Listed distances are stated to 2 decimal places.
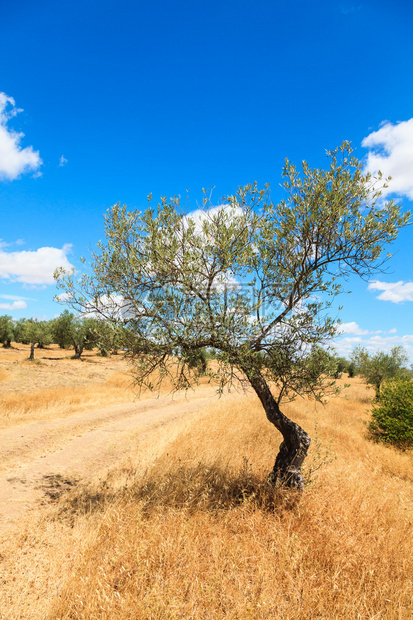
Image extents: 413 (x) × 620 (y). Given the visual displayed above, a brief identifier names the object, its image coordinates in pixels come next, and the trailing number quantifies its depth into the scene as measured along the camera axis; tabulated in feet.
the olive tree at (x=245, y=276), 26.35
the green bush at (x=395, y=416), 57.62
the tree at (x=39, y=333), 231.50
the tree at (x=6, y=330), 277.03
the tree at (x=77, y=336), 210.08
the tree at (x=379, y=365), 135.13
